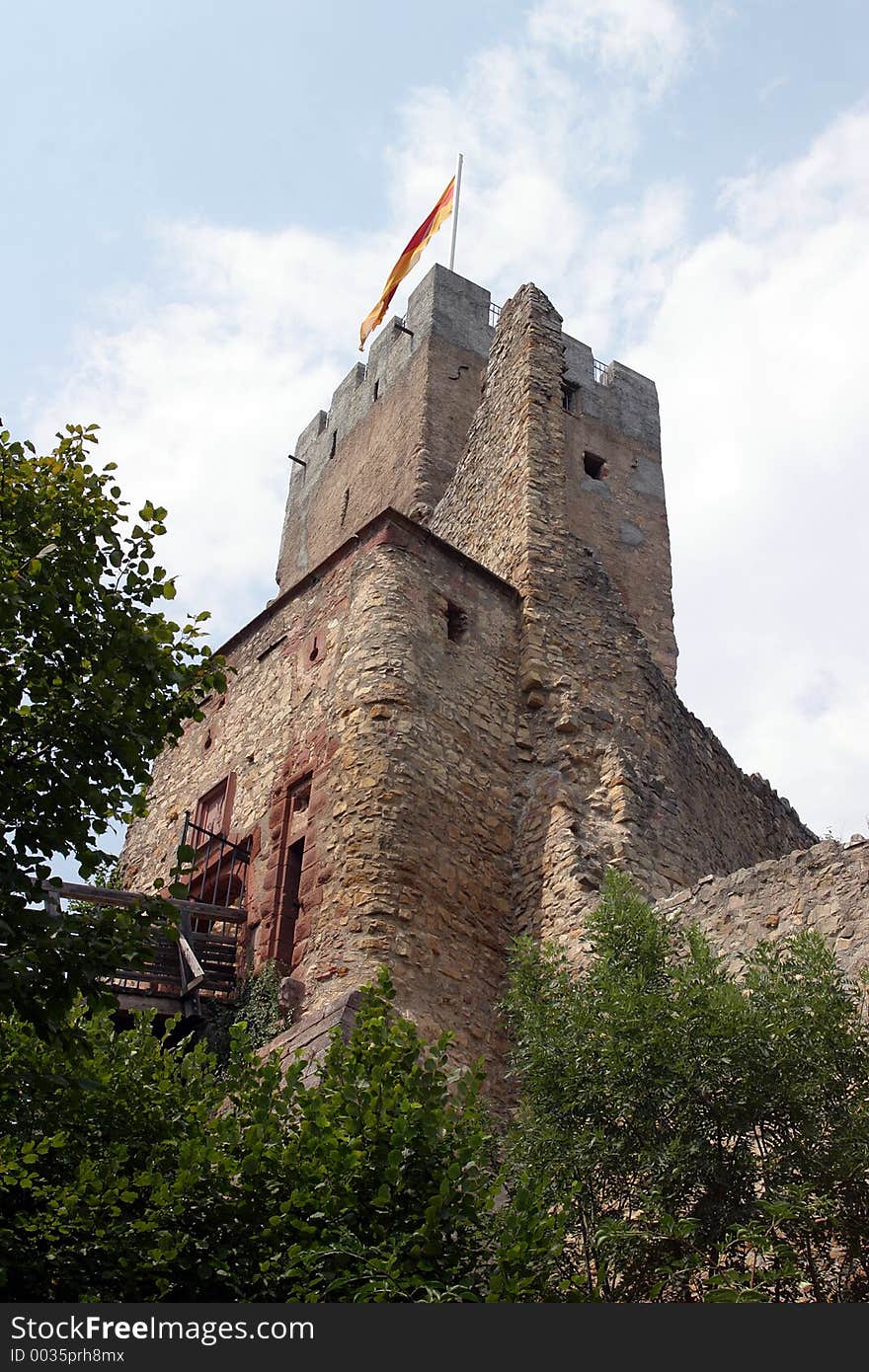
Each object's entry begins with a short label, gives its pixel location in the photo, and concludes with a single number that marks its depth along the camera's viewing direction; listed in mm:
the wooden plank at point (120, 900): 13703
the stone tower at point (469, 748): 12492
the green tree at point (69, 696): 6816
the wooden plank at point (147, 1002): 12742
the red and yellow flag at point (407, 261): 27125
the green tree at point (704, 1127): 7188
